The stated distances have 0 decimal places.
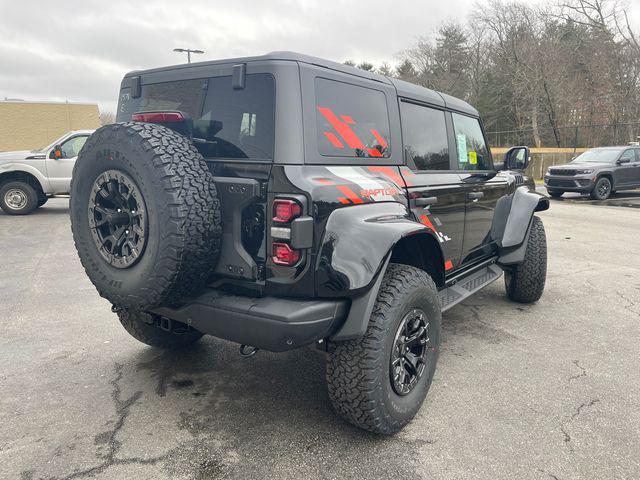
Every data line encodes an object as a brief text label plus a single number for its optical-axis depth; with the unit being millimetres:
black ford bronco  2201
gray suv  13852
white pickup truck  10406
